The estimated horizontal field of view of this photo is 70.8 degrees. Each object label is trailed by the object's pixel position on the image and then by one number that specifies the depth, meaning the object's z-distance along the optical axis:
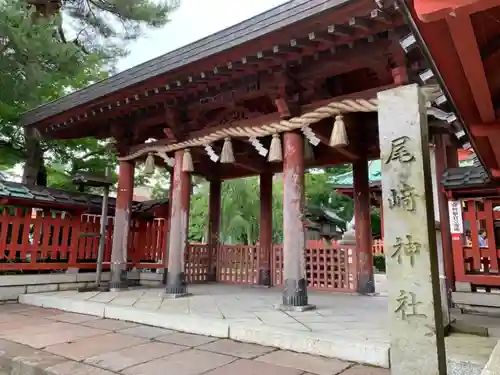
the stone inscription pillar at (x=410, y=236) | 2.34
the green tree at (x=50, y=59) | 6.89
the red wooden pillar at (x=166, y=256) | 8.53
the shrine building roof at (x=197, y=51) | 4.05
